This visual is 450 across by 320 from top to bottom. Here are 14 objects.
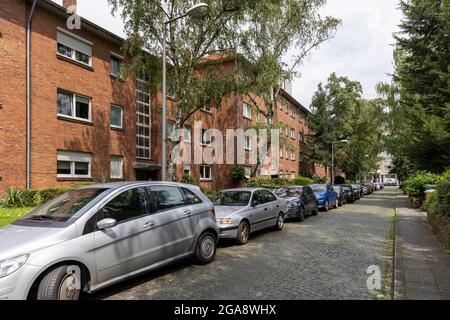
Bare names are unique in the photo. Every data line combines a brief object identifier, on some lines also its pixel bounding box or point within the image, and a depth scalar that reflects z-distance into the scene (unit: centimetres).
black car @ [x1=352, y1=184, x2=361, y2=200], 2910
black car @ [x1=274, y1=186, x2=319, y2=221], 1306
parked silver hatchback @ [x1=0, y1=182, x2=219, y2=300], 398
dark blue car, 1786
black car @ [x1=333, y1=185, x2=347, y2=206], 2258
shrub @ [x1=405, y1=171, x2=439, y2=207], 1836
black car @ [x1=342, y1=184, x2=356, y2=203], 2527
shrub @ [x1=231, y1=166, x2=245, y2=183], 2661
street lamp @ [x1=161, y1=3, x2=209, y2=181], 1113
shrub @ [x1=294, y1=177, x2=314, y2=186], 3127
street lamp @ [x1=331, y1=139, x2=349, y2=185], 3962
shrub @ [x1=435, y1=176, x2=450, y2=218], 803
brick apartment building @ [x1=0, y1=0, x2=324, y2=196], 1342
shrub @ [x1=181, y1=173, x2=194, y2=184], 2167
